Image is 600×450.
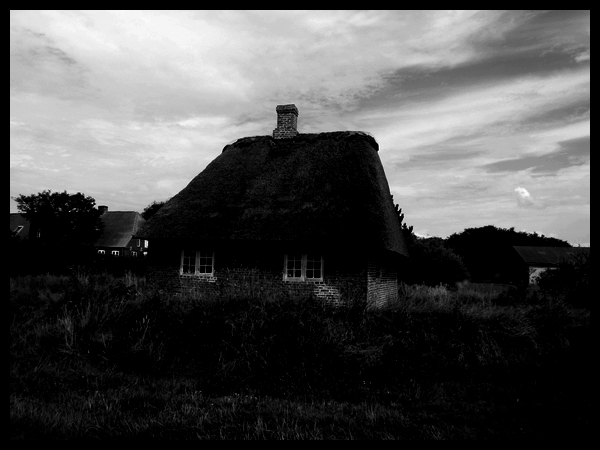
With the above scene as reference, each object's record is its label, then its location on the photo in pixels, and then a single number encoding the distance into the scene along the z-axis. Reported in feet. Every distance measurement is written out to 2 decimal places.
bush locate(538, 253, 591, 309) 37.70
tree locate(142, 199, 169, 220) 176.72
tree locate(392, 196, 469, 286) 65.74
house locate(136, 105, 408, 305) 40.55
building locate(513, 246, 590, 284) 143.02
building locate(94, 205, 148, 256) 142.20
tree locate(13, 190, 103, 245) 124.06
